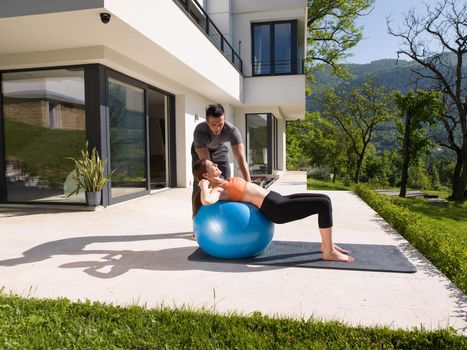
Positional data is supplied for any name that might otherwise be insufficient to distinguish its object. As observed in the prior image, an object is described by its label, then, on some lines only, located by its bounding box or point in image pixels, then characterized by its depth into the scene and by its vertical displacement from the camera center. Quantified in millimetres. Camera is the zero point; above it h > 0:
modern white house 5930 +1478
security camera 5291 +1883
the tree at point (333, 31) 22984 +7601
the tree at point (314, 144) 28750 +539
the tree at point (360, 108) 31141 +3456
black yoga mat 3857 -1174
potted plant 7234 -449
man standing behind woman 4508 +163
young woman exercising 3859 -502
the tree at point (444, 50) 19797 +5320
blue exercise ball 3822 -795
